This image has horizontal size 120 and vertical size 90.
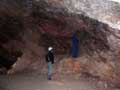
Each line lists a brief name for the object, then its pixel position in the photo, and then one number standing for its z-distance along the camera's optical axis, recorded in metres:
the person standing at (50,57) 7.56
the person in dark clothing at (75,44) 7.74
